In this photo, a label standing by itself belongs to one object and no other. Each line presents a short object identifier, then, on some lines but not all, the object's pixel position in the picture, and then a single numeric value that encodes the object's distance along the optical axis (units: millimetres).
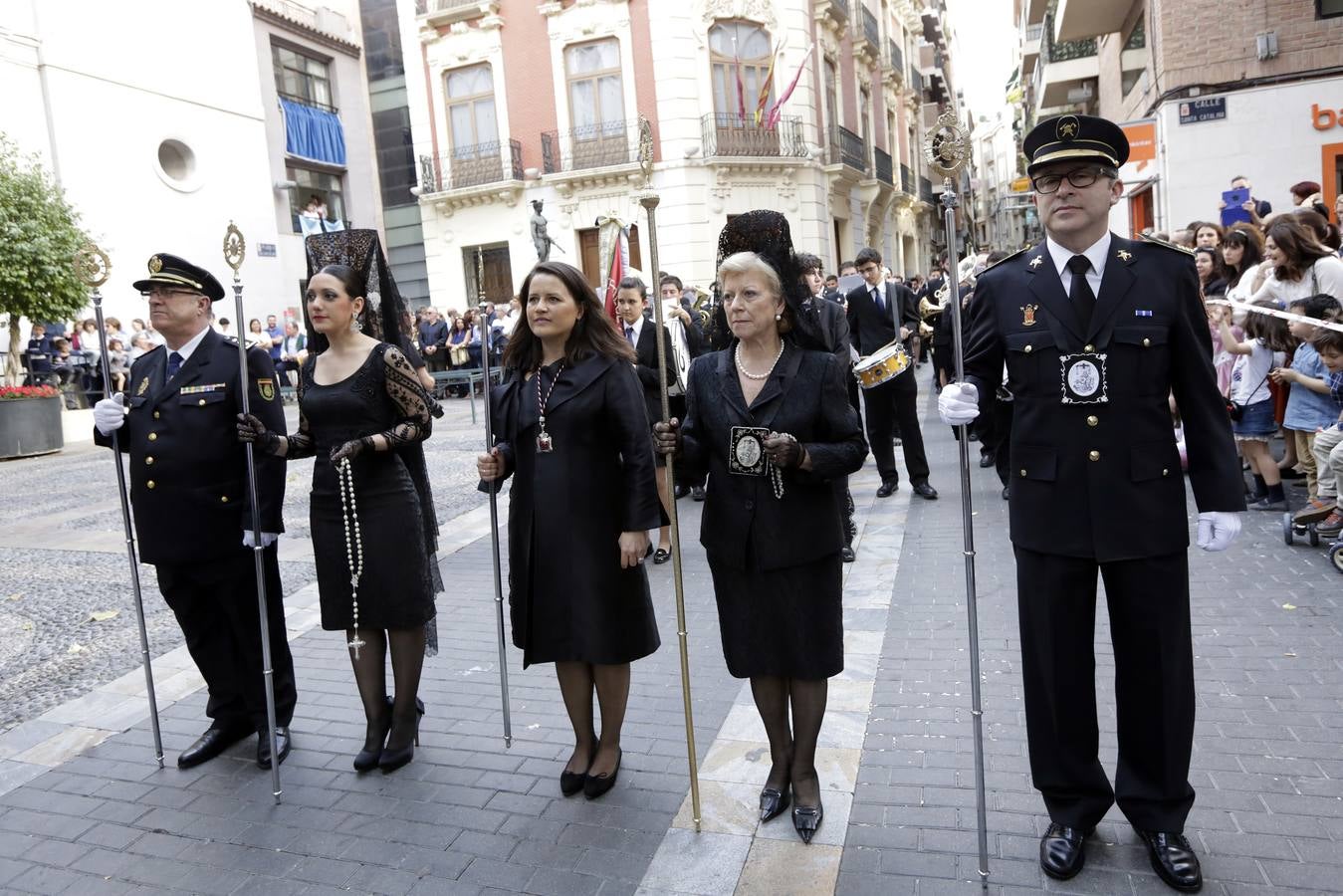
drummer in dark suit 8797
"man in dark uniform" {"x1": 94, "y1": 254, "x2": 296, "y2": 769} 4184
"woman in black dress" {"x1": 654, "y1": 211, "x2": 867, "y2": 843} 3420
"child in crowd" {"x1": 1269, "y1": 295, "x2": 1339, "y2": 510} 6652
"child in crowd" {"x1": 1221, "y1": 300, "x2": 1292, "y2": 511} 7211
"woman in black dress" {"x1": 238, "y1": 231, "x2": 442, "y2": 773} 4082
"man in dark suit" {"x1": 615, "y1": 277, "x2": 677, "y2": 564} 7270
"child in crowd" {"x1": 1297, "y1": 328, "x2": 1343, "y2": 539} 6078
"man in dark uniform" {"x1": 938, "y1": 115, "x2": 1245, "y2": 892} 2990
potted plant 15734
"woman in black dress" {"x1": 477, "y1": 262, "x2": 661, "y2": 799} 3773
